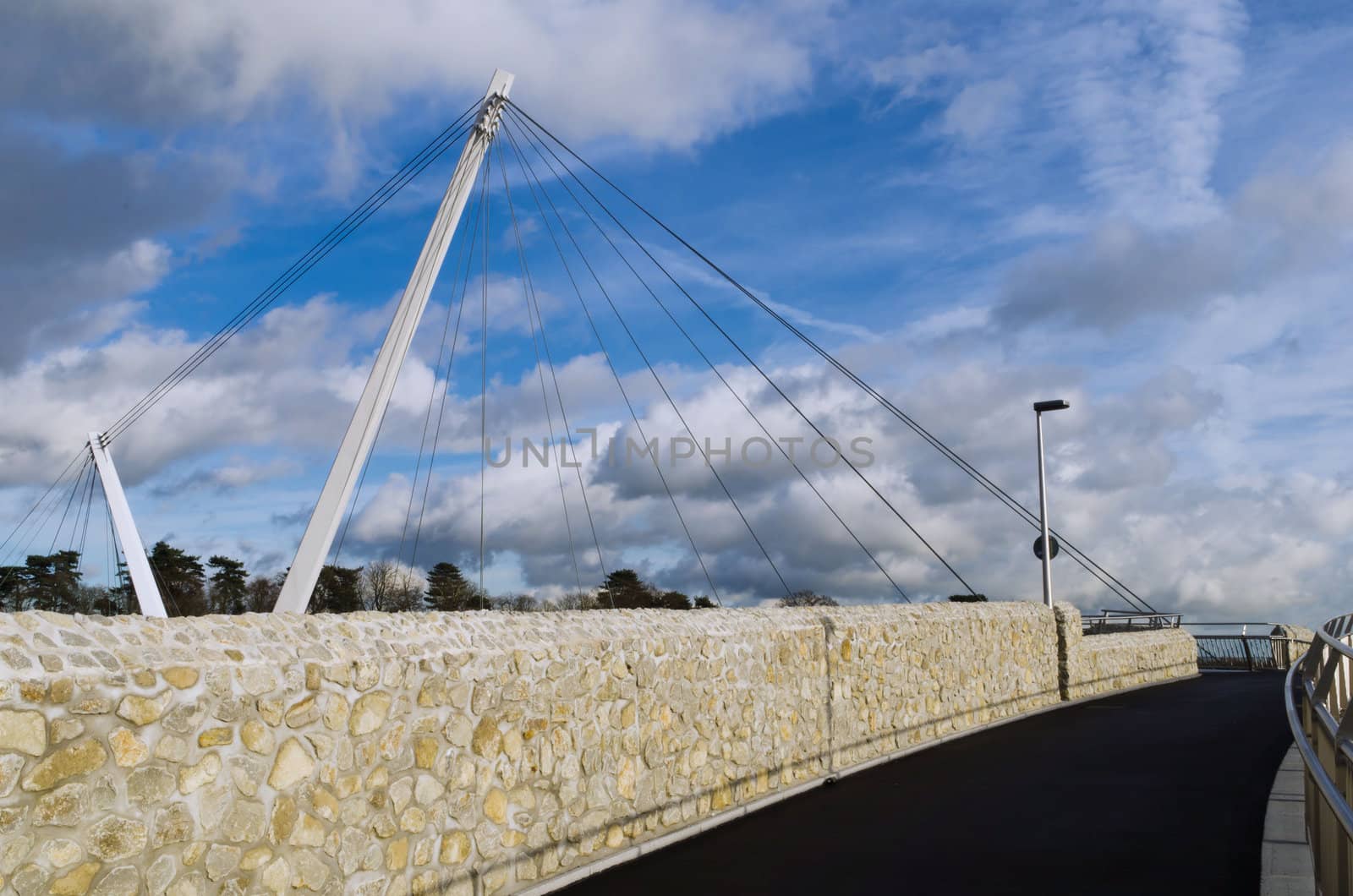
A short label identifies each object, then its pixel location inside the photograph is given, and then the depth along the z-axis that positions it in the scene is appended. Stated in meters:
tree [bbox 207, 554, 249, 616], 45.41
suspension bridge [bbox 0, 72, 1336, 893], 5.26
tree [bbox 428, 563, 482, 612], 38.75
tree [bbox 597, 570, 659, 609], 34.91
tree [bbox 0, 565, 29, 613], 36.66
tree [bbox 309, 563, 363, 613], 38.03
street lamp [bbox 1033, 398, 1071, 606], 22.02
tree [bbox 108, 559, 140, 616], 38.34
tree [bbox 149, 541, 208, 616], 44.44
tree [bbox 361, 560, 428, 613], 32.81
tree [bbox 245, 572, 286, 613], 37.75
